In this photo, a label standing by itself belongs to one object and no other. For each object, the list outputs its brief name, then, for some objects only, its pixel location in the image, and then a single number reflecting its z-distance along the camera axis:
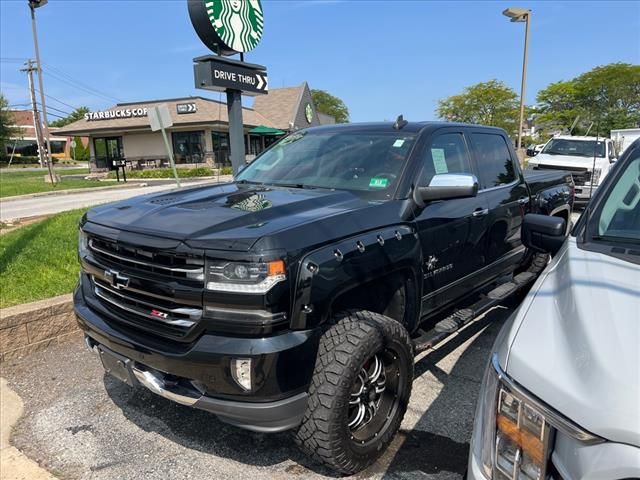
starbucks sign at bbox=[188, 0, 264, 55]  7.93
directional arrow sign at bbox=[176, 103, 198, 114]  33.50
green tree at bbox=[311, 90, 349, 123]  83.19
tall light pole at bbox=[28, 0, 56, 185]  19.83
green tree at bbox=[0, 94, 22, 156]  55.12
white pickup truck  11.65
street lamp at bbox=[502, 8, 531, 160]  16.86
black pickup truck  2.30
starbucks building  33.56
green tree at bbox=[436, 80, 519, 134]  40.19
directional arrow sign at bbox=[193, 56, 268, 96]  7.66
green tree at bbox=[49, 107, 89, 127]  89.25
